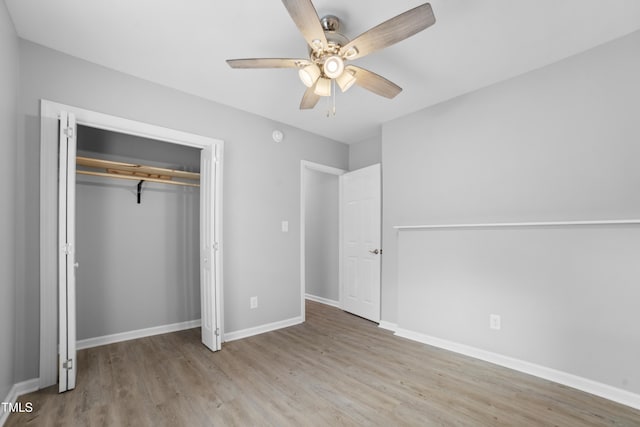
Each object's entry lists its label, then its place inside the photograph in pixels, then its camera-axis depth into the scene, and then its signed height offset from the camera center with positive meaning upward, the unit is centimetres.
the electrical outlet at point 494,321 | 268 -96
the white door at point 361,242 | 393 -35
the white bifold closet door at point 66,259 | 214 -31
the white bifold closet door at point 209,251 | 291 -35
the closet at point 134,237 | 306 -23
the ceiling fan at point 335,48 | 150 +101
